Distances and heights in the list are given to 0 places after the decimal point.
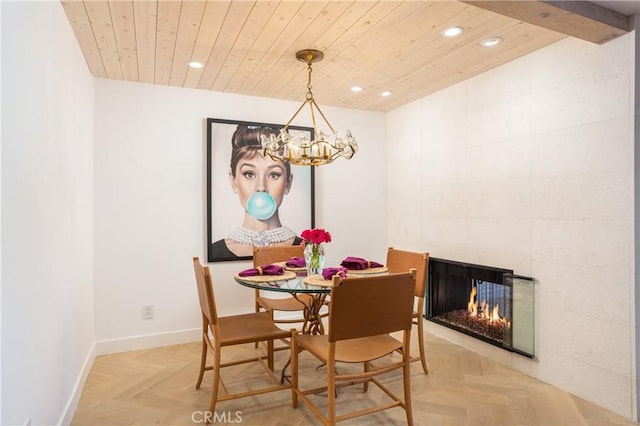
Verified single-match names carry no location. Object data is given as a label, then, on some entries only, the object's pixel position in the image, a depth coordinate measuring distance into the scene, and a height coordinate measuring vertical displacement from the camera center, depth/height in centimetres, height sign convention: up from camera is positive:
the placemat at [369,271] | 282 -43
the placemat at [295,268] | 292 -42
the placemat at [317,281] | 238 -44
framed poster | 376 +20
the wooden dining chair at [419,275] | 297 -48
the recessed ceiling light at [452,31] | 248 +119
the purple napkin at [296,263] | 301 -39
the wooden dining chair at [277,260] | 321 -43
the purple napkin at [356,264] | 291 -39
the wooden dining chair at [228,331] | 227 -76
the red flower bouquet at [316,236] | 271 -16
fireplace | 292 -78
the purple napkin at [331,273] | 255 -40
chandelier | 276 +47
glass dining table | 230 -45
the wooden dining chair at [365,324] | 192 -57
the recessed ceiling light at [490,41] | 265 +120
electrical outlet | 352 -90
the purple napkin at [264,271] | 268 -41
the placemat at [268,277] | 252 -43
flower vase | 279 -32
